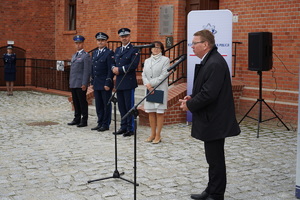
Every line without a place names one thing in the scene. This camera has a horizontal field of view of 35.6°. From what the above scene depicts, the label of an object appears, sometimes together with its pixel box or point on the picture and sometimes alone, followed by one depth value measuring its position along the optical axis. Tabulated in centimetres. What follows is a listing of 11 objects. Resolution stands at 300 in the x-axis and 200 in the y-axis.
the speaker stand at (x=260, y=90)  873
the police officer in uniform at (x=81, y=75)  930
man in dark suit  441
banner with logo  909
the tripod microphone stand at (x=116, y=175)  552
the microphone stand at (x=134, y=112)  438
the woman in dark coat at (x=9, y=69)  1567
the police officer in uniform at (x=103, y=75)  885
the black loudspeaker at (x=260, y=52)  863
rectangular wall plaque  1227
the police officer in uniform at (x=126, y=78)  837
